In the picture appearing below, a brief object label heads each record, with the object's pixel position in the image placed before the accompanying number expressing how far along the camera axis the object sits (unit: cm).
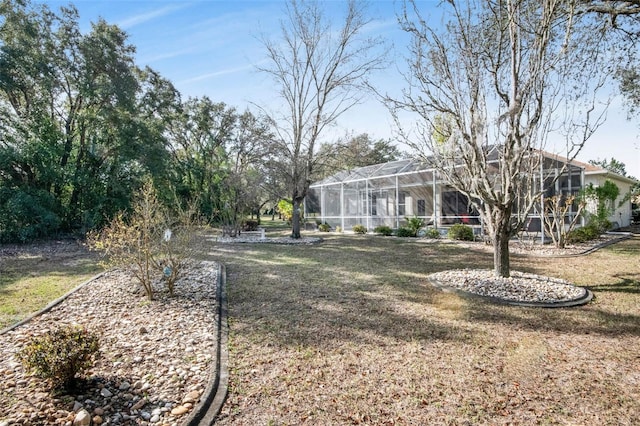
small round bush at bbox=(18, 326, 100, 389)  264
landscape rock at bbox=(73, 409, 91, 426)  230
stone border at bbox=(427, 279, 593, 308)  505
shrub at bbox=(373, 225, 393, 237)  1661
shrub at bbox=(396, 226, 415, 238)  1564
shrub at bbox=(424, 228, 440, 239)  1438
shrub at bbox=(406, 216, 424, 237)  1561
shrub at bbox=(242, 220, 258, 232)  2024
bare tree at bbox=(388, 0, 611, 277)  588
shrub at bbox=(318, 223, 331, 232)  2082
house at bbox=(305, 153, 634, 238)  1359
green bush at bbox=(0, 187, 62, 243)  1191
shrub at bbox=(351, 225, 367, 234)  1847
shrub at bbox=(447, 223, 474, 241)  1342
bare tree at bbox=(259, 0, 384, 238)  1527
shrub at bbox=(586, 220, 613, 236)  1275
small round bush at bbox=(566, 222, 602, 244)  1138
